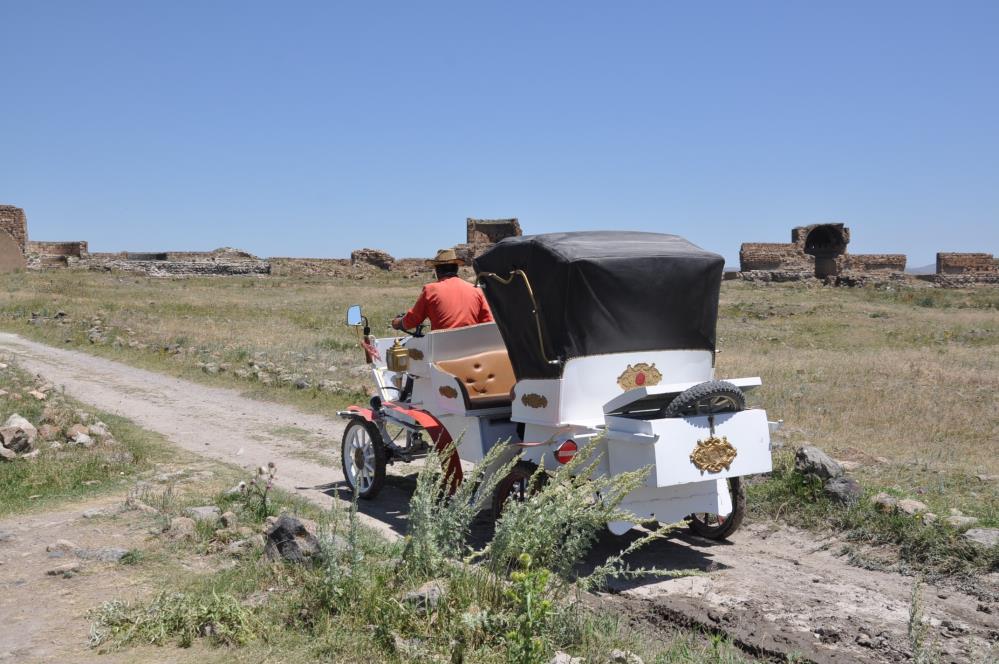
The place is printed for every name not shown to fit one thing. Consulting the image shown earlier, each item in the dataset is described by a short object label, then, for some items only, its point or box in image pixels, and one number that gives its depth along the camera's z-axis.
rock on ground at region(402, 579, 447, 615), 4.49
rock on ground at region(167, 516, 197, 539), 6.12
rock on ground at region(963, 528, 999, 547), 6.17
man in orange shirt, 7.87
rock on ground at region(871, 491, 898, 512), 6.93
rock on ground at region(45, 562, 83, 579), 5.34
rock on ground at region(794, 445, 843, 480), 7.59
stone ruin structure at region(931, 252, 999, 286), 46.69
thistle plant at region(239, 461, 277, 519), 6.91
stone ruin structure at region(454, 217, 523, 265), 44.47
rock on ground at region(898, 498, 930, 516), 6.80
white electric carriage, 5.91
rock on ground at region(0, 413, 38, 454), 8.61
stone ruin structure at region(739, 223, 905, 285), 45.50
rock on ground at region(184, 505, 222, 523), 6.49
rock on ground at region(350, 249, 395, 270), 49.22
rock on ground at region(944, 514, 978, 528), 6.45
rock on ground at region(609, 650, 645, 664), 4.20
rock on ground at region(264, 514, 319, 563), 5.29
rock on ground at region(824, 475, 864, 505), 7.29
